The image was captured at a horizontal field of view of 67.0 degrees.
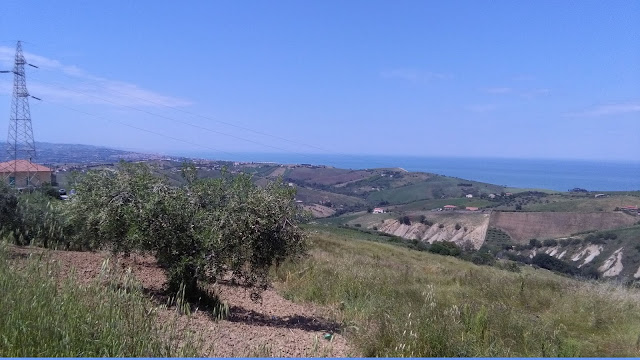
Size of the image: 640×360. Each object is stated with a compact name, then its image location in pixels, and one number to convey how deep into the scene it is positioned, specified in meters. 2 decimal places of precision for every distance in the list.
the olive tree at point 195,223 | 7.50
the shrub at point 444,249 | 40.14
